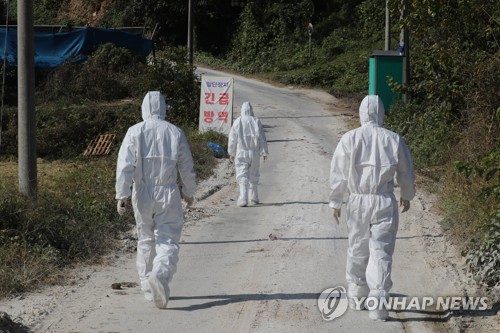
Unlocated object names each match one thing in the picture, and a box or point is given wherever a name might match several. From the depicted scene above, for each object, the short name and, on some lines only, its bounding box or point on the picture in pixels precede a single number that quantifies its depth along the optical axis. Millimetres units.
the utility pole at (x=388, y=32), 30438
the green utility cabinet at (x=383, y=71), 24266
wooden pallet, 25422
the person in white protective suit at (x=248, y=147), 15273
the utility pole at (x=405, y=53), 23438
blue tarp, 34406
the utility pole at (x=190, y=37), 28819
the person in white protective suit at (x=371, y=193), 7824
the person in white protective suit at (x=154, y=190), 8266
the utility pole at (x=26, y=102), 11820
